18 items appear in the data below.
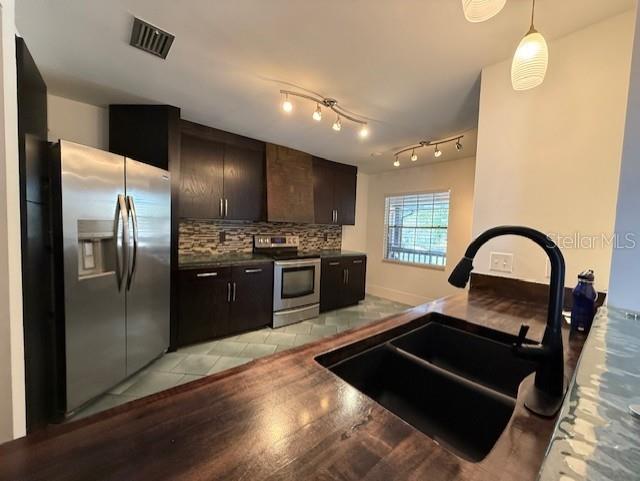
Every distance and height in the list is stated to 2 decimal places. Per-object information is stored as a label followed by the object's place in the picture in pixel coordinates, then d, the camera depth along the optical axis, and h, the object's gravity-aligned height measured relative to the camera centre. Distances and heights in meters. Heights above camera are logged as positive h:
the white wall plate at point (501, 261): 1.70 -0.18
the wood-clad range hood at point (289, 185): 3.46 +0.59
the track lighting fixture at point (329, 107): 2.17 +1.11
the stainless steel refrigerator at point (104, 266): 1.66 -0.33
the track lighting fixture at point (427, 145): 3.10 +1.12
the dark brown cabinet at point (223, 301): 2.66 -0.84
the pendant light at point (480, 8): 0.87 +0.77
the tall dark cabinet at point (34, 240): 1.36 -0.12
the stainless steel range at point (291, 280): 3.31 -0.70
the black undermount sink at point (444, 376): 0.82 -0.57
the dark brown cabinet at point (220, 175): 2.80 +0.58
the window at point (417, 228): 4.19 +0.07
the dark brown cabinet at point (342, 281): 3.88 -0.81
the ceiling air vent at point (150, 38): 1.49 +1.11
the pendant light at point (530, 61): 1.07 +0.73
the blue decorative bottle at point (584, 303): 1.10 -0.28
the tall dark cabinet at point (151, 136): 2.46 +0.82
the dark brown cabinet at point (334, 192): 4.12 +0.61
